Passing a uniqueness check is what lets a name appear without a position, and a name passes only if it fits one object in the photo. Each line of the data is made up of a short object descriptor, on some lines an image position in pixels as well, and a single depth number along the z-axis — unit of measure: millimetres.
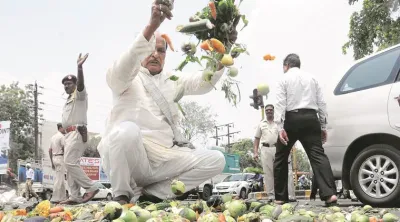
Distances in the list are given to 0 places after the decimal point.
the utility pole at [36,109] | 41969
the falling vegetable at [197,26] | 3191
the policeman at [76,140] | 7562
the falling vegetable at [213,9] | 3225
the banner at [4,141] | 19866
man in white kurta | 3709
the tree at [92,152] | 58291
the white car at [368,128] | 5645
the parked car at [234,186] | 23539
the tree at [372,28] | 13547
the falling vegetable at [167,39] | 3904
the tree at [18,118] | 46750
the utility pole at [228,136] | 72125
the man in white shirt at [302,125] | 5598
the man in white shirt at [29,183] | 18422
